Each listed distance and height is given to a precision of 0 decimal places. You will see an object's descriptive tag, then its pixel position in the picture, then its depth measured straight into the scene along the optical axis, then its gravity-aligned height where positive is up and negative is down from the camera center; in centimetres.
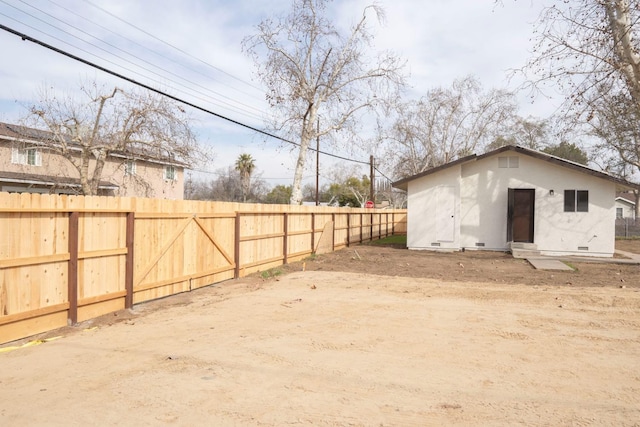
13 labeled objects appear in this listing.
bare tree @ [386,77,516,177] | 3888 +699
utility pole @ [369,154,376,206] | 3694 +316
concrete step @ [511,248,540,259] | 1759 -155
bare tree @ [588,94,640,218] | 1967 +510
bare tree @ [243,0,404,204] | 2256 +636
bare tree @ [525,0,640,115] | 1299 +498
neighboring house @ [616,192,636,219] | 5868 +97
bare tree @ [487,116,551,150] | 4060 +729
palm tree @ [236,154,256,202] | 5119 +480
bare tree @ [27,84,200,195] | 1945 +298
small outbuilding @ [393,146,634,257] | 1853 +36
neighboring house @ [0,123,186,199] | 2058 +200
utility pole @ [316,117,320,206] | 2439 +386
